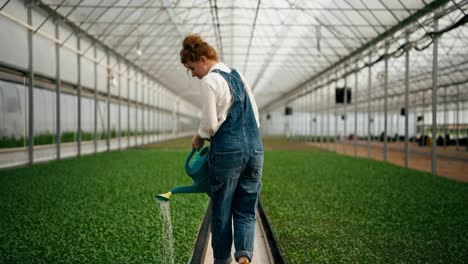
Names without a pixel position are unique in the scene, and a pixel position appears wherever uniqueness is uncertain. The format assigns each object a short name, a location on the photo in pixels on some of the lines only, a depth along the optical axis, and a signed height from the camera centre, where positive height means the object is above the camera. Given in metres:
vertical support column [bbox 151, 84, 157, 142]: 38.78 +1.75
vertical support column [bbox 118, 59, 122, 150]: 27.16 +0.99
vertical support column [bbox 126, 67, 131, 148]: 28.87 +1.62
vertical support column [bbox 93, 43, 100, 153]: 22.47 +1.33
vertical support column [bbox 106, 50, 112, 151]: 24.09 +1.34
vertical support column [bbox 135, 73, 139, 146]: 31.80 +1.19
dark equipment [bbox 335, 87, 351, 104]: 21.16 +1.60
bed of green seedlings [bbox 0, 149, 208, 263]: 4.47 -1.16
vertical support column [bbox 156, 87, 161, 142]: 41.18 +1.29
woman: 3.10 -0.10
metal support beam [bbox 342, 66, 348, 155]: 21.08 +1.50
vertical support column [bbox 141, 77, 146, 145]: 33.97 +1.85
